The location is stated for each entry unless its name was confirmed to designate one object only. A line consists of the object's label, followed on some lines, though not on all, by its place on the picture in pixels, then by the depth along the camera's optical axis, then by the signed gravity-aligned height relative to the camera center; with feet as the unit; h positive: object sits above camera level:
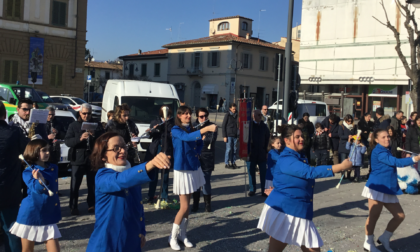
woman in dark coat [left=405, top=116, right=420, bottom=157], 32.76 -1.59
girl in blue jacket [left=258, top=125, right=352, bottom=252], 12.33 -2.88
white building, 95.40 +15.64
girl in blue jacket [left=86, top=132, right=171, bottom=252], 9.36 -2.38
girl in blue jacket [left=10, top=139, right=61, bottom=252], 12.74 -3.51
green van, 52.28 +1.03
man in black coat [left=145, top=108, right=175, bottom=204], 23.29 -2.44
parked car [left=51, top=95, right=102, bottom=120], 78.72 +0.53
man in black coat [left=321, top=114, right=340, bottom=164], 37.09 -1.61
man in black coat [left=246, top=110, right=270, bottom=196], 27.30 -2.53
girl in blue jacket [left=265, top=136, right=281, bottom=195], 22.79 -2.18
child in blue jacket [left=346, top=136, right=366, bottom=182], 33.77 -3.49
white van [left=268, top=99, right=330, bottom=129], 62.08 +0.96
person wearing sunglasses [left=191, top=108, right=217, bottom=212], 22.91 -3.32
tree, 55.52 +7.58
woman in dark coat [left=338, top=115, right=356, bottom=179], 35.40 -1.46
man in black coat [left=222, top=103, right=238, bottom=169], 35.89 -1.92
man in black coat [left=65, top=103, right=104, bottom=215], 20.76 -2.53
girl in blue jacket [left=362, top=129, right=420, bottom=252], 16.96 -3.06
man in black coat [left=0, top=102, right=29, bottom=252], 13.60 -2.72
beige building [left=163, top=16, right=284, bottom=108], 138.72 +15.71
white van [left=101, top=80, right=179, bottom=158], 39.50 +0.96
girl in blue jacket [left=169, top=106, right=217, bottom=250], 16.78 -2.76
